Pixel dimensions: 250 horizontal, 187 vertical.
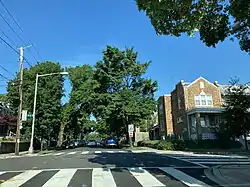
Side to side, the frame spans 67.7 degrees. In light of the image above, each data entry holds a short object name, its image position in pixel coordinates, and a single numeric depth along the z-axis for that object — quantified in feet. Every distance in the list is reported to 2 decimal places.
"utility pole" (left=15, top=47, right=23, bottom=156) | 57.37
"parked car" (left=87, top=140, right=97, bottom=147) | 118.84
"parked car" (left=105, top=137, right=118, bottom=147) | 94.67
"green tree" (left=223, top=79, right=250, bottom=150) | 56.69
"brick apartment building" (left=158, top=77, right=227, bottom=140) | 78.02
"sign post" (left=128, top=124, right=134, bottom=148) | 64.86
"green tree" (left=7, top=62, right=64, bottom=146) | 77.32
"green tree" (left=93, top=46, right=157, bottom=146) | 81.68
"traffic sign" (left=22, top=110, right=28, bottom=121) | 60.50
